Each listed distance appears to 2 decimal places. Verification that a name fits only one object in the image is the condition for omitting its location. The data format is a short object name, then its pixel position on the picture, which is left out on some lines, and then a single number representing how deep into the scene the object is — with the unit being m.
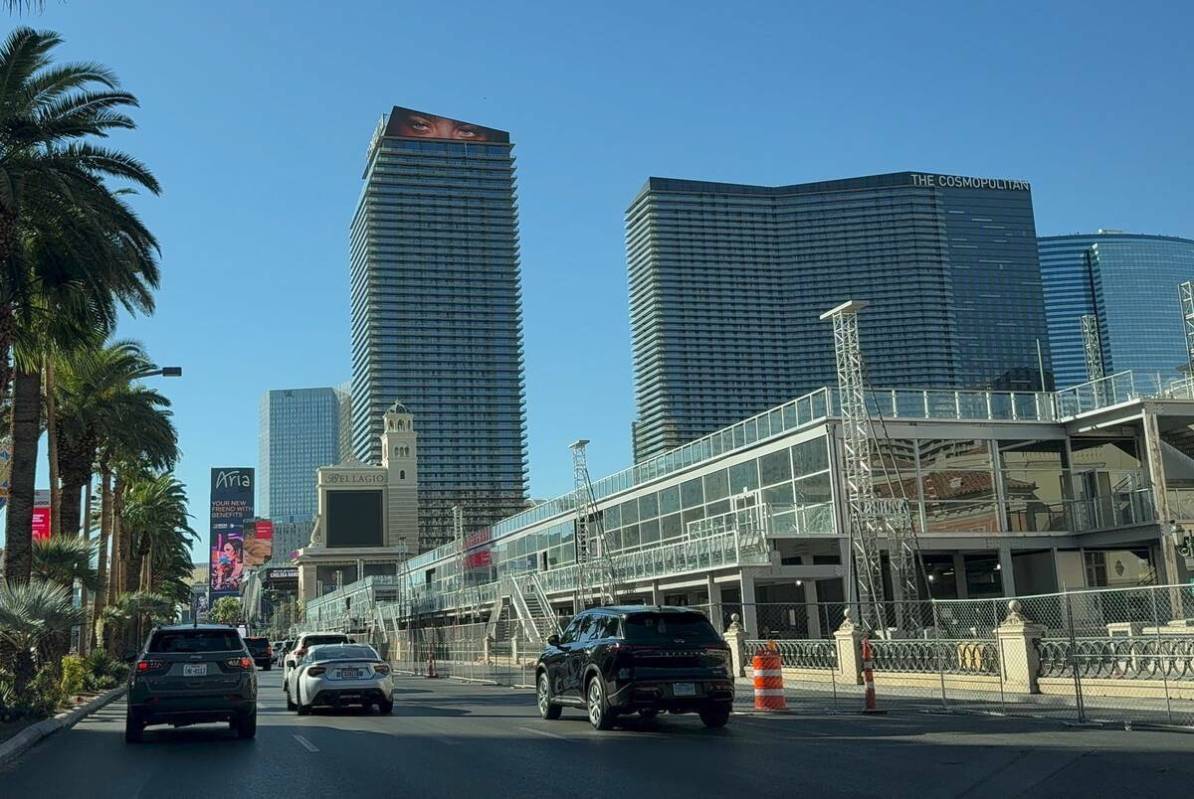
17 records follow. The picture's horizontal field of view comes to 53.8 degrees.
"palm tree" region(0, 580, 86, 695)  23.69
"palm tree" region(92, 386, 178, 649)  39.91
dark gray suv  17.22
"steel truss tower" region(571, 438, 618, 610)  47.06
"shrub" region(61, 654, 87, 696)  28.97
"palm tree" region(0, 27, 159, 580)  23.11
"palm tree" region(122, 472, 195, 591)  65.38
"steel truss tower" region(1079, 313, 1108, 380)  64.69
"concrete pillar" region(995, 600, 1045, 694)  21.61
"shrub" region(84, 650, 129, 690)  33.62
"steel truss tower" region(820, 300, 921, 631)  36.22
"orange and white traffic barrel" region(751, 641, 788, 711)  20.78
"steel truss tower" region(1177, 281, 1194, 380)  49.75
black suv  16.75
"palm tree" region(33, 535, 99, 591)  30.72
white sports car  21.70
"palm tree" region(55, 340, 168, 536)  37.00
